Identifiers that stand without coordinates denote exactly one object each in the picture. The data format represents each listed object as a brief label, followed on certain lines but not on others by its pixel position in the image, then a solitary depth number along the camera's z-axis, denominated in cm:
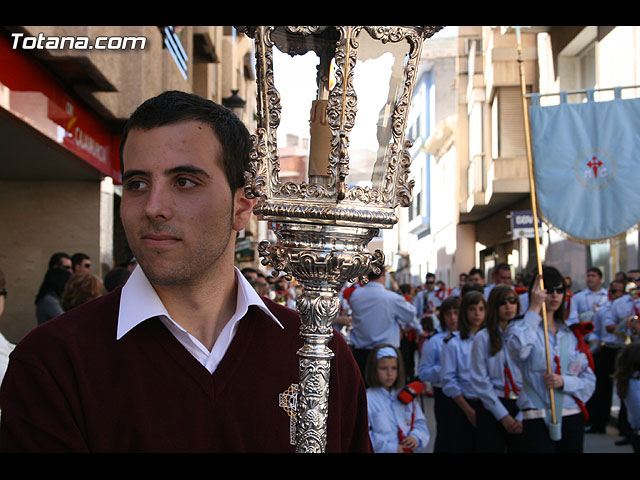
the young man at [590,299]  1201
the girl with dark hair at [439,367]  706
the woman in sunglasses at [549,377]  584
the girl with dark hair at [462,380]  681
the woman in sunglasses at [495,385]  616
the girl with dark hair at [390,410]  603
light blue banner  653
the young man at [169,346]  176
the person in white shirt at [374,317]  952
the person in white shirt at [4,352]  354
